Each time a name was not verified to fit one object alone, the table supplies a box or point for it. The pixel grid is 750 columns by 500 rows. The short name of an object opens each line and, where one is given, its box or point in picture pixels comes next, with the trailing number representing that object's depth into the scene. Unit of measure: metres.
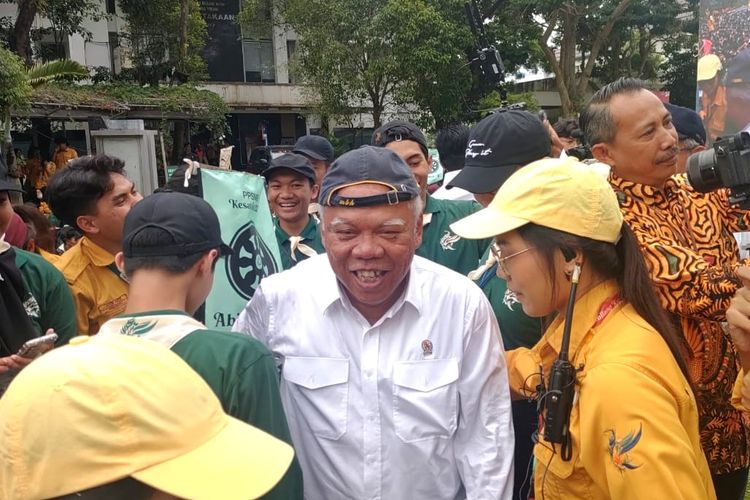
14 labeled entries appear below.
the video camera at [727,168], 1.87
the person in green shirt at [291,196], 3.91
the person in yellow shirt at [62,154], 15.12
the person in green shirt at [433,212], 3.24
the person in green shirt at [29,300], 2.39
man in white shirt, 1.85
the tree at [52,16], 14.49
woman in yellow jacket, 1.44
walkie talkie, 1.61
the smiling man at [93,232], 2.88
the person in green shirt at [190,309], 1.59
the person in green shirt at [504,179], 2.43
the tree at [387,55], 18.55
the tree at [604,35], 22.83
